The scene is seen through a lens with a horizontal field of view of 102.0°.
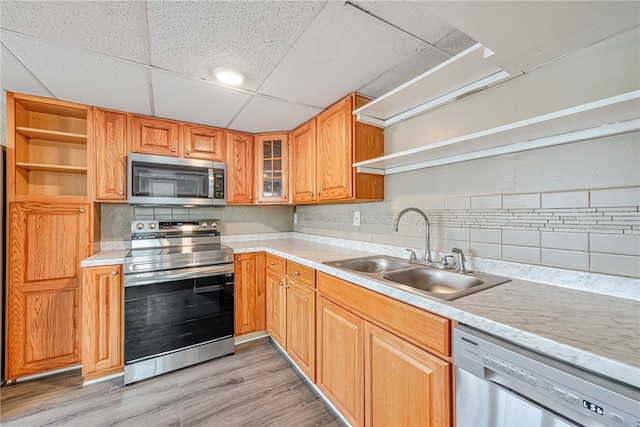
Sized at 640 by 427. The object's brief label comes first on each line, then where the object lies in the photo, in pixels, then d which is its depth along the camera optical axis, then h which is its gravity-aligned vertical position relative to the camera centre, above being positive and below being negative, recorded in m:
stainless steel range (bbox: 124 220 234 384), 1.92 -0.73
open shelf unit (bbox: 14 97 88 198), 1.96 +0.56
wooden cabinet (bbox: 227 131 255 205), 2.69 +0.49
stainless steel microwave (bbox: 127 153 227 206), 2.23 +0.30
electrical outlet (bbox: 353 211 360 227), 2.29 -0.04
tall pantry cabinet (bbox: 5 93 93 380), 1.88 -0.17
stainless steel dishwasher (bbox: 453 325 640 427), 0.58 -0.46
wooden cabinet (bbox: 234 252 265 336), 2.39 -0.74
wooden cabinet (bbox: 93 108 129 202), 2.14 +0.51
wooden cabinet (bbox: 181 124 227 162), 2.49 +0.71
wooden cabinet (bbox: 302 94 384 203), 1.89 +0.47
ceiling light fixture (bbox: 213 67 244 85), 1.59 +0.88
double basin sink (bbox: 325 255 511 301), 1.21 -0.35
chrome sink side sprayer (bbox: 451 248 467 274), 1.39 -0.26
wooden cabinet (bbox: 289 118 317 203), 2.36 +0.49
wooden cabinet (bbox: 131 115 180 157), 2.28 +0.71
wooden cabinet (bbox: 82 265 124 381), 1.85 -0.78
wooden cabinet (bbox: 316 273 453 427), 0.97 -0.68
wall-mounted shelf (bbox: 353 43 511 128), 1.24 +0.72
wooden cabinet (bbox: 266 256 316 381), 1.77 -0.77
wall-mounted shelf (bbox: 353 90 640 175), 0.87 +0.34
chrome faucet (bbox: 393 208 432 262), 1.56 -0.13
